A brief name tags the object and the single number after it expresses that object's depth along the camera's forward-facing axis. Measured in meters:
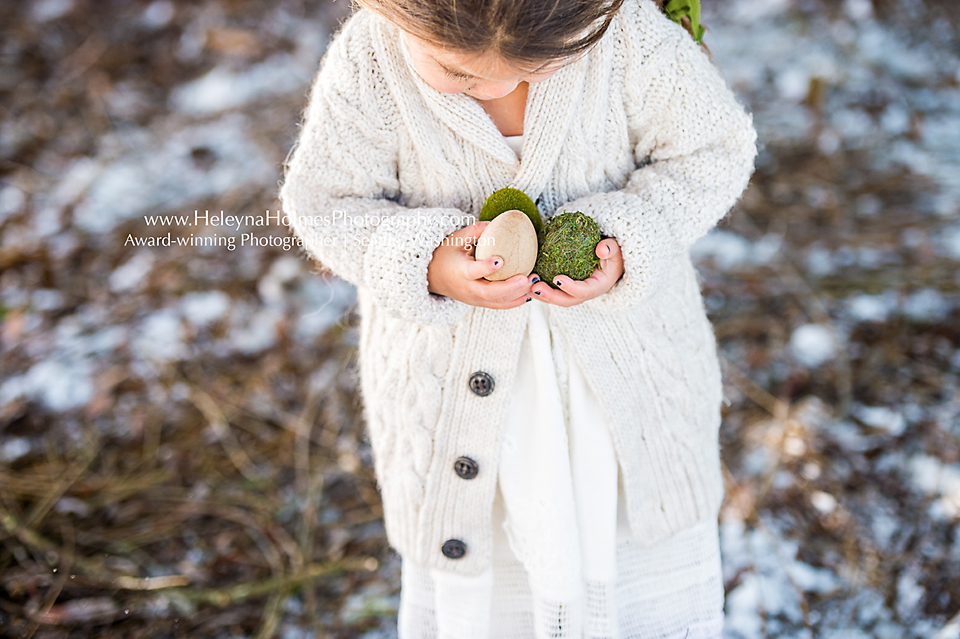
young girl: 0.97
